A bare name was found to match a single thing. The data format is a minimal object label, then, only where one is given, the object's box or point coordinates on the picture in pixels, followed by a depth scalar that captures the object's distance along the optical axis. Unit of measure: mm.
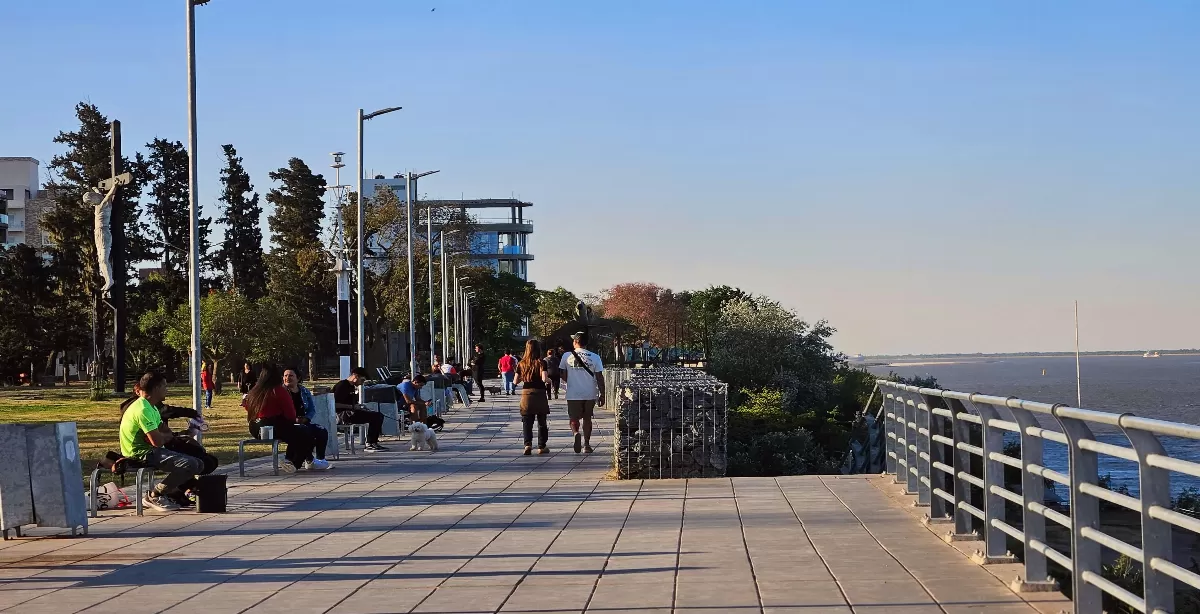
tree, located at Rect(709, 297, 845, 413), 44125
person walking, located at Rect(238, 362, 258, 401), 29886
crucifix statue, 39312
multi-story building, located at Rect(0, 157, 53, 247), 143375
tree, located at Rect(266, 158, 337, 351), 97188
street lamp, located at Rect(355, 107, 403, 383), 35750
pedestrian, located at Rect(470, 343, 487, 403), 46750
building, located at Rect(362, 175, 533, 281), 182000
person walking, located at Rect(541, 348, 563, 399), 34919
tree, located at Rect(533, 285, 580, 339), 128125
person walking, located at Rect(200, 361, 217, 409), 45056
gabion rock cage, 15781
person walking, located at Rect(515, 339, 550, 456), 20172
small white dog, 21641
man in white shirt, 20297
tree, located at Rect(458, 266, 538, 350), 109062
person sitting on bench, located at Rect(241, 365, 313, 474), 17031
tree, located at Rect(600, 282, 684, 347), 132500
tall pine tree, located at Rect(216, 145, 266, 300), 98625
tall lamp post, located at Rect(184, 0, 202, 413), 21516
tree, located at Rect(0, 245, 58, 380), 76750
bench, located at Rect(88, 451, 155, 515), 12797
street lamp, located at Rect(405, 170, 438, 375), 50000
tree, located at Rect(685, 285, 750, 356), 128125
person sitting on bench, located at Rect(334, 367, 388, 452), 21797
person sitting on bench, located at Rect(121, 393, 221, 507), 13125
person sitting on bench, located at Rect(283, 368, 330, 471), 17688
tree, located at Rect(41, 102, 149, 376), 72938
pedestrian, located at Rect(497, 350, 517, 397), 53322
